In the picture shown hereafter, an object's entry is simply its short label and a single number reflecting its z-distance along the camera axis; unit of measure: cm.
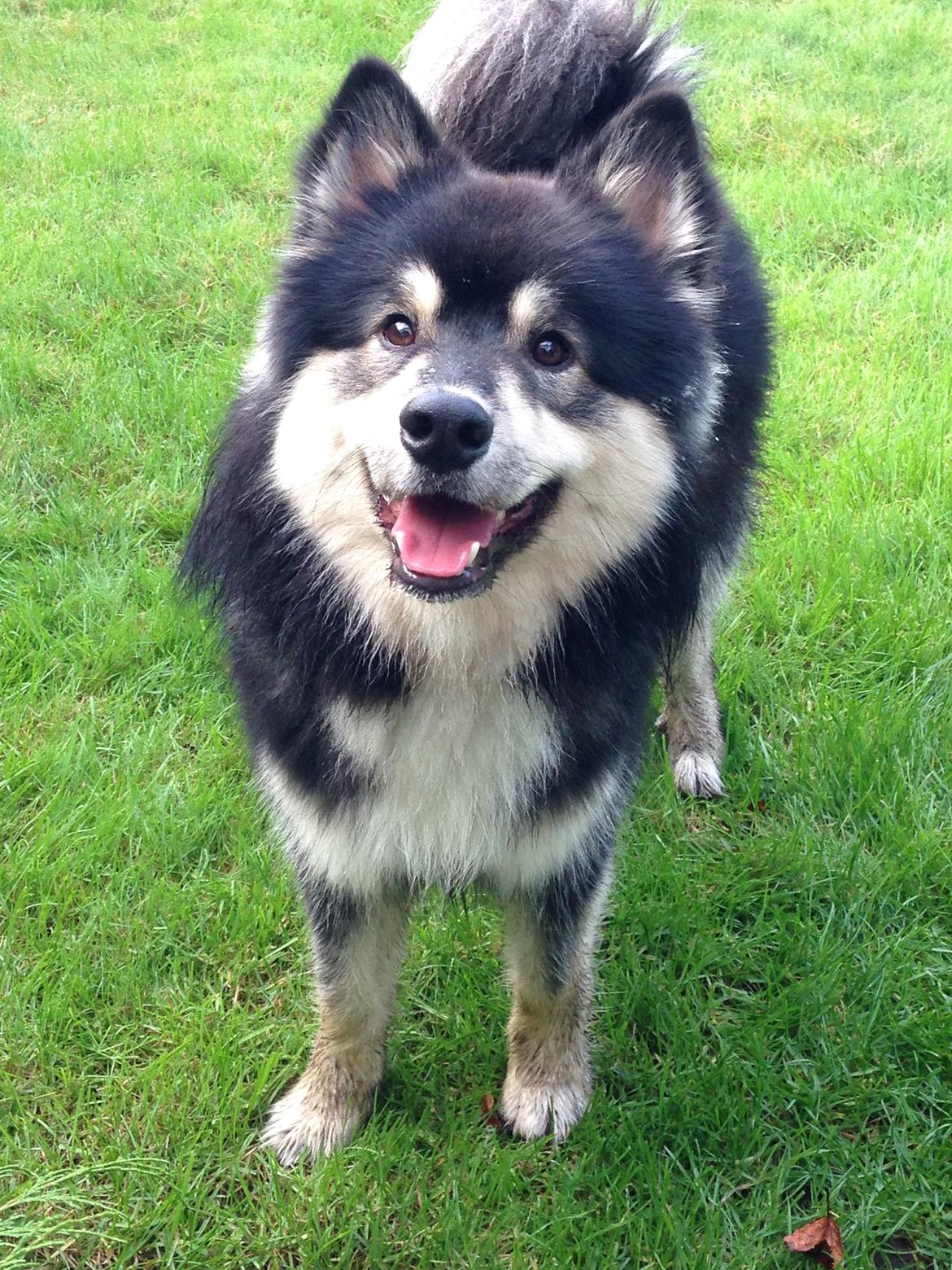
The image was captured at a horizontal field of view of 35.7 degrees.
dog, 88
